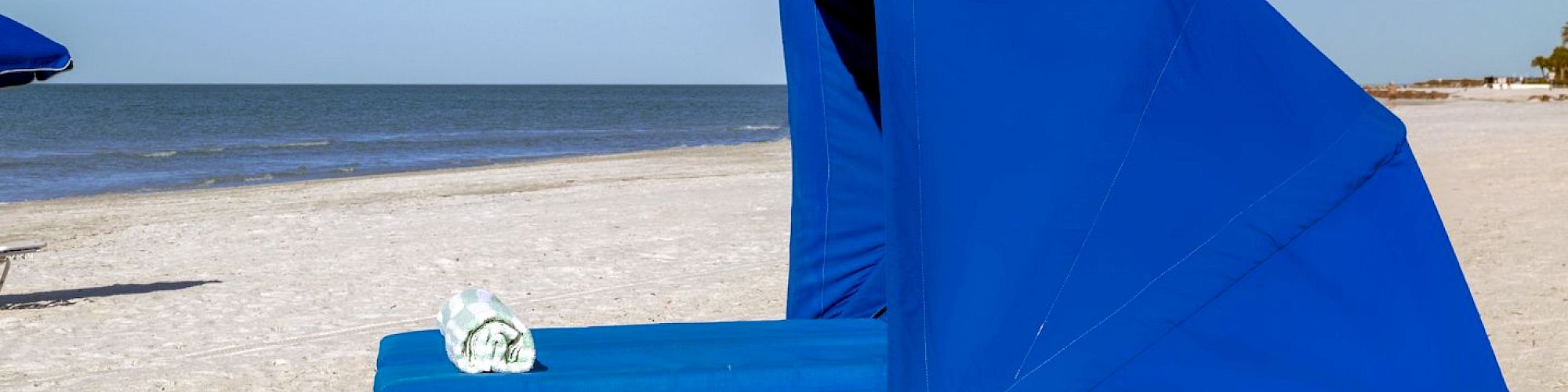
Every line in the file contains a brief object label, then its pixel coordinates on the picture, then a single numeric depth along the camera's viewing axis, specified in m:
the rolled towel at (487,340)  4.11
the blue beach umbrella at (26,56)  7.33
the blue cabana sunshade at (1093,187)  3.38
